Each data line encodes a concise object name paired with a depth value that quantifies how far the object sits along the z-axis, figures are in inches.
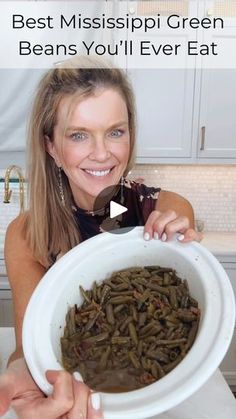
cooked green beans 17.4
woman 23.0
